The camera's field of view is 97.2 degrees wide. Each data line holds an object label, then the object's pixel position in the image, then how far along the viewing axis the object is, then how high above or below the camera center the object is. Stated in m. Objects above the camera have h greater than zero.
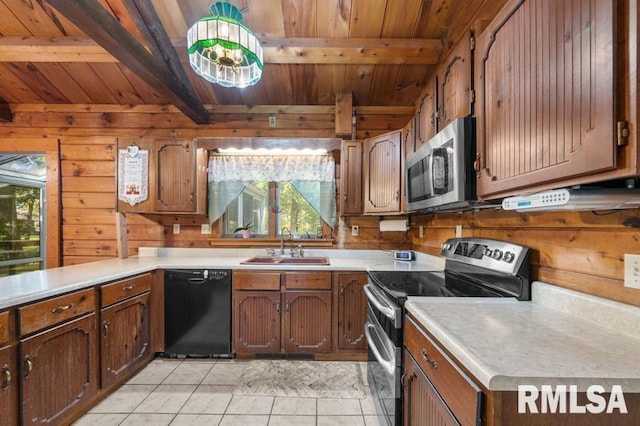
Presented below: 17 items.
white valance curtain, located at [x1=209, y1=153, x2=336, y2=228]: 2.97 +0.37
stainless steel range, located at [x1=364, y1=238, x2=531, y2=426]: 1.34 -0.43
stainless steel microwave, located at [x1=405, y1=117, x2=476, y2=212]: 1.36 +0.23
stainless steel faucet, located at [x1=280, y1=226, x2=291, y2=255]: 2.96 -0.33
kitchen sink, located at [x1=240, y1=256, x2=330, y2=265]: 2.63 -0.49
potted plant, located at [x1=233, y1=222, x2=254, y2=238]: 3.07 -0.21
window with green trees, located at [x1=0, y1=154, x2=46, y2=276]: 3.30 -0.06
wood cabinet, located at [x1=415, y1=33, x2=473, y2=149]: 1.40 +0.68
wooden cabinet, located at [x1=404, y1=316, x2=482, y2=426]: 0.79 -0.59
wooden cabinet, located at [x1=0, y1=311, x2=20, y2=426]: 1.33 -0.79
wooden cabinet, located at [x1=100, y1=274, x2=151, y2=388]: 1.93 -0.87
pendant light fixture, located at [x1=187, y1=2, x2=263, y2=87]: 1.63 +0.99
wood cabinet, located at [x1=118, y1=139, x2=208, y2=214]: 2.71 +0.33
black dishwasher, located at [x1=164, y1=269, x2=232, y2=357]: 2.44 -0.87
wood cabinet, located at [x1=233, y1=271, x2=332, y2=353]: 2.42 -0.87
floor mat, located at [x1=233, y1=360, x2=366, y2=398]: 2.03 -1.30
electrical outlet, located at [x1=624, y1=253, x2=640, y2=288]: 0.92 -0.20
